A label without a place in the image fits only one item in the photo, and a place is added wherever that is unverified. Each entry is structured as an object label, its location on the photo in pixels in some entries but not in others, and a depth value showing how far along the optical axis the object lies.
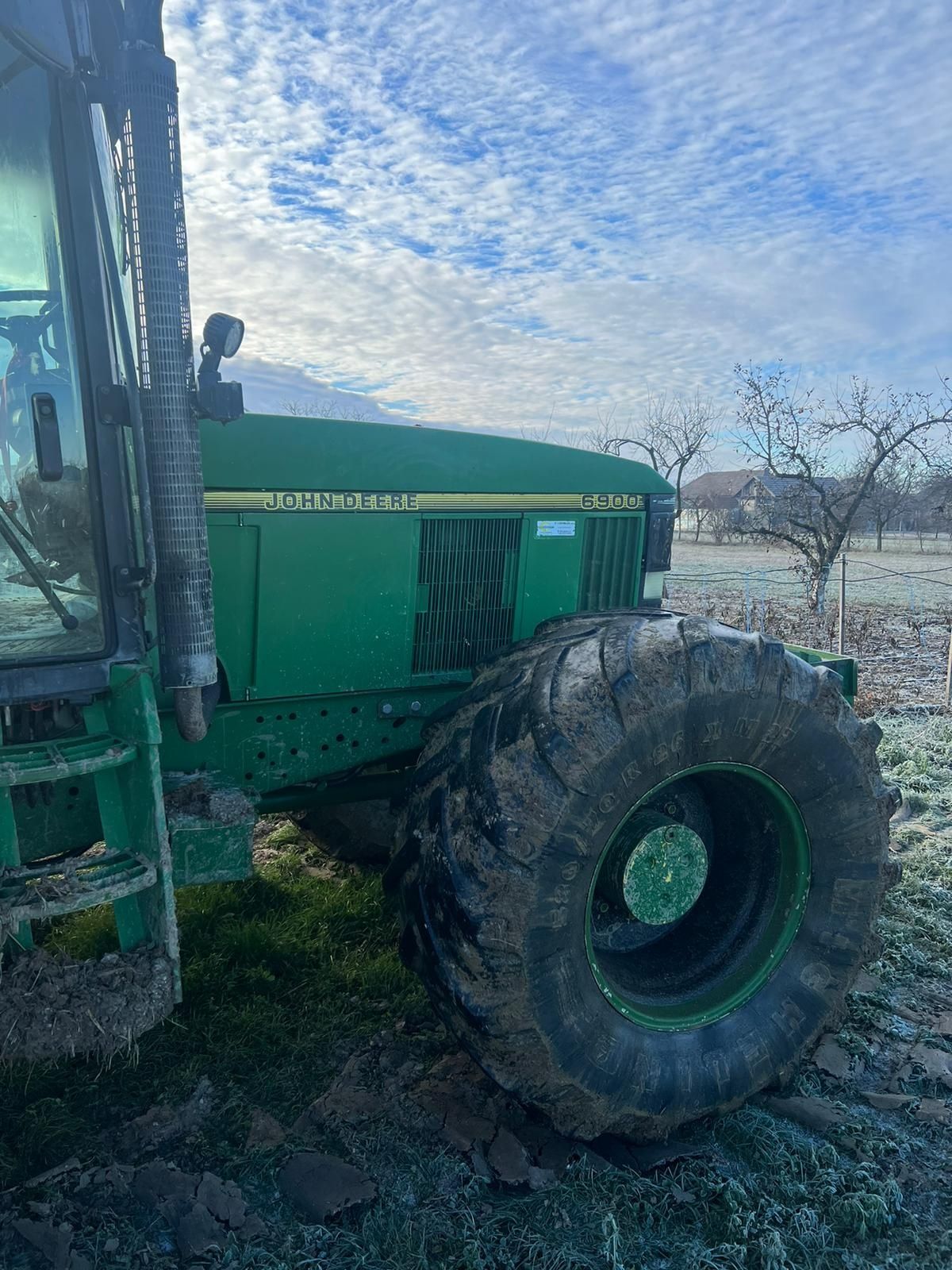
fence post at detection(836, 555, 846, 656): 9.51
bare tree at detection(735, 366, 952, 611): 13.55
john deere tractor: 2.33
